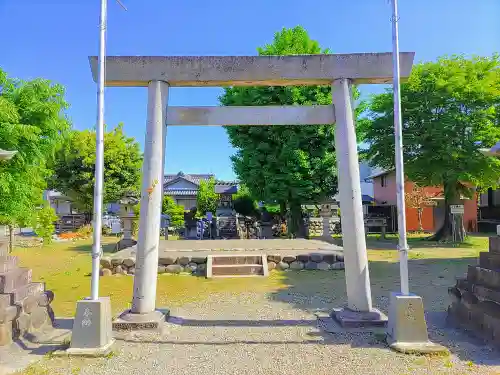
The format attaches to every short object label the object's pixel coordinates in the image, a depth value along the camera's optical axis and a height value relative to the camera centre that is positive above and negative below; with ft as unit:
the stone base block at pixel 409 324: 16.19 -4.29
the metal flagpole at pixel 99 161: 16.52 +2.51
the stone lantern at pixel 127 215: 54.13 +0.61
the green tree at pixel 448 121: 55.26 +14.08
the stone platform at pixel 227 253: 37.96 -3.79
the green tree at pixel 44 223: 65.67 -0.59
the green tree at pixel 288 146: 58.13 +11.00
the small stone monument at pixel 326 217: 59.26 +0.32
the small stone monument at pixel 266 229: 71.45 -1.77
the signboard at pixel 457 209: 59.98 +1.51
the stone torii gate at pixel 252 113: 19.38 +5.39
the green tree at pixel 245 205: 95.95 +3.45
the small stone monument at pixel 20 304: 15.94 -3.68
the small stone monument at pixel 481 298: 16.90 -3.70
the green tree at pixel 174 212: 88.17 +1.66
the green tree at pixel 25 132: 37.70 +8.79
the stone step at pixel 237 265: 36.95 -4.35
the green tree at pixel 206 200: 103.04 +5.05
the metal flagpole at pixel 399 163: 16.79 +2.46
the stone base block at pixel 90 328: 15.87 -4.36
